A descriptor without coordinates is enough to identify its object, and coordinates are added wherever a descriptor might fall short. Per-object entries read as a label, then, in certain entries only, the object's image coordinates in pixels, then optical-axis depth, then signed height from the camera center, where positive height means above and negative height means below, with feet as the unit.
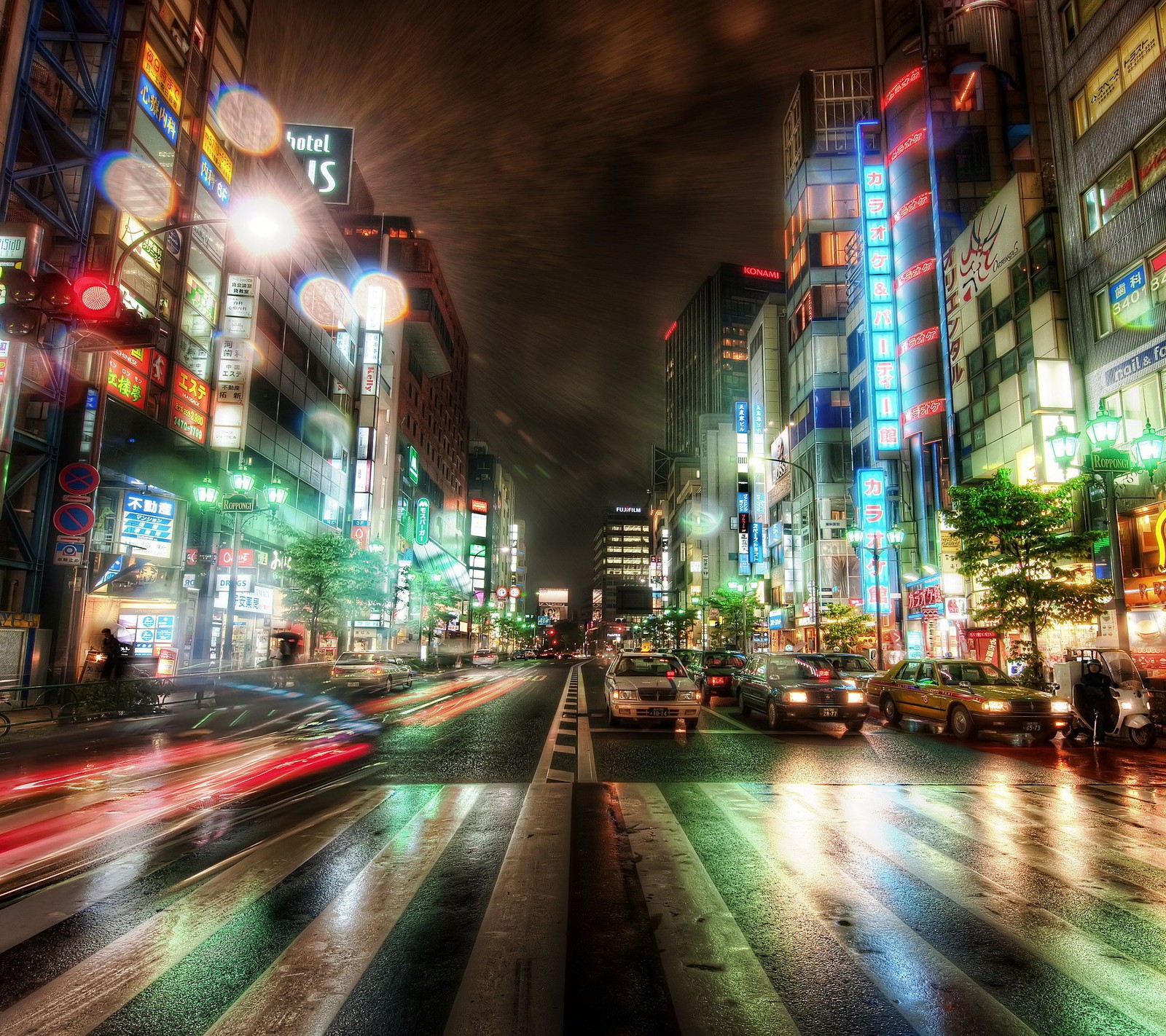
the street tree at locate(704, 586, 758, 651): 206.93 +6.51
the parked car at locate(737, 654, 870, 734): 53.26 -4.25
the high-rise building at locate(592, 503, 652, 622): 371.56 +16.80
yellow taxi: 48.19 -4.42
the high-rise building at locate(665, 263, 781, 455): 489.67 +200.38
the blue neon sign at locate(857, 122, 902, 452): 133.49 +58.99
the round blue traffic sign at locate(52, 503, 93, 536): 54.49 +8.20
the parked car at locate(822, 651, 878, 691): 75.23 -3.09
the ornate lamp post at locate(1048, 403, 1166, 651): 54.49 +12.86
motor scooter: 48.73 -4.44
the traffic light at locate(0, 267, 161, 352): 36.04 +15.60
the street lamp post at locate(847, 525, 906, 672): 103.04 +14.65
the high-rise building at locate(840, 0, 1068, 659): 100.22 +55.24
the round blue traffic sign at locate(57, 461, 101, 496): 55.36 +11.28
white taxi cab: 51.44 -4.38
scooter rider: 49.19 -4.35
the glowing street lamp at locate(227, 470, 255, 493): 85.59 +17.17
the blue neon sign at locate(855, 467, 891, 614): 135.74 +24.23
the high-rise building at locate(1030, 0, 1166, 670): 69.31 +39.95
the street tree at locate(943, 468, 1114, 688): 66.33 +7.29
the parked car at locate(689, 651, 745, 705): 85.35 -4.48
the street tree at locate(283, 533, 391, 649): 115.85 +8.43
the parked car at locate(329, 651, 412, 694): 87.35 -4.68
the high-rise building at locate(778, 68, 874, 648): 179.42 +72.49
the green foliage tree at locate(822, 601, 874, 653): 136.77 +1.39
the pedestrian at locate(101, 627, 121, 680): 60.95 -2.00
